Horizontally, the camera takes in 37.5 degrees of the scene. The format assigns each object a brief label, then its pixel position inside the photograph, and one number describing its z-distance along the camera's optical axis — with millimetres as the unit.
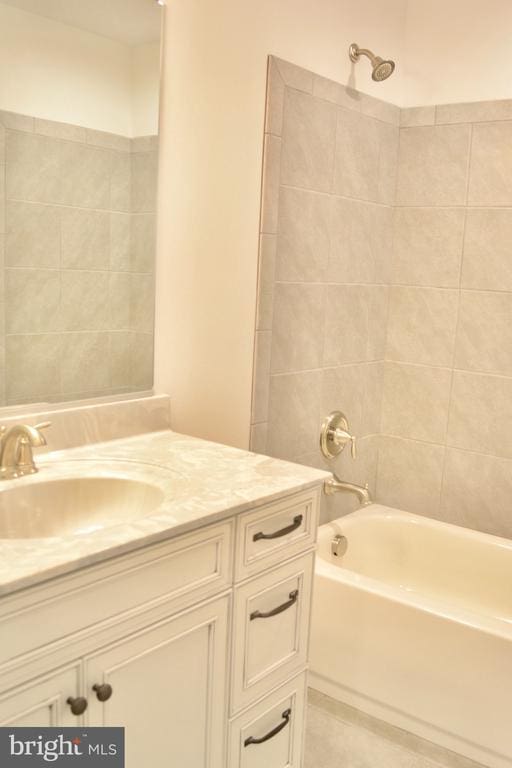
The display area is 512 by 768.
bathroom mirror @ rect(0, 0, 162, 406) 1768
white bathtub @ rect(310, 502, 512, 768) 2074
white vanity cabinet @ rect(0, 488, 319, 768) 1207
